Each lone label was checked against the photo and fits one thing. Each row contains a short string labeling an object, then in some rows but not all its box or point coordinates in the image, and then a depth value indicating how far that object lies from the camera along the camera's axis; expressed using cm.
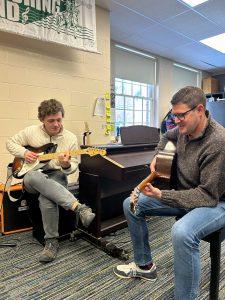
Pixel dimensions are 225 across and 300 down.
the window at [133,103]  459
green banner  239
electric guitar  197
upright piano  175
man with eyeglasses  109
